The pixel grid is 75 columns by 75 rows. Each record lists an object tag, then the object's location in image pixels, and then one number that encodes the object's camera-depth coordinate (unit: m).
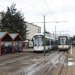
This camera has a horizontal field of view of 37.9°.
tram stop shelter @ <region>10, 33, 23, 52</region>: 20.34
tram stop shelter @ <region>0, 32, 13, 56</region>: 16.06
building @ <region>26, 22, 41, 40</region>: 52.24
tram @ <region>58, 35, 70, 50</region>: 23.10
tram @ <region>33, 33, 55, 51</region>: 19.40
